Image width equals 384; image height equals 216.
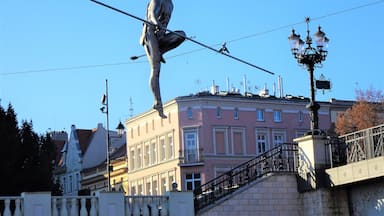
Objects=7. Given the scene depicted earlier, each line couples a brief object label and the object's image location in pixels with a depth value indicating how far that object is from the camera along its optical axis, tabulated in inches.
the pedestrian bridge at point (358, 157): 978.1
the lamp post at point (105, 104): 1684.3
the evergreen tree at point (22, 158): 1462.8
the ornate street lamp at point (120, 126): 2138.5
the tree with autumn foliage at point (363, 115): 2352.4
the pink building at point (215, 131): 2714.1
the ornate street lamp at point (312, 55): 1094.4
